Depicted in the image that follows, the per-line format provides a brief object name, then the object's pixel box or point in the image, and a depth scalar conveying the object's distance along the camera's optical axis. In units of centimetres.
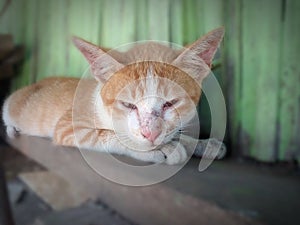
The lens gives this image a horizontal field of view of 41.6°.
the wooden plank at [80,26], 94
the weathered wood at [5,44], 104
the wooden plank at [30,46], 103
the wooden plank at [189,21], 87
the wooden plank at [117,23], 91
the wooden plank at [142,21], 90
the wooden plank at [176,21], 88
